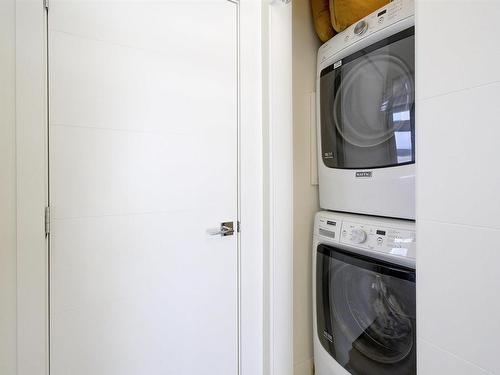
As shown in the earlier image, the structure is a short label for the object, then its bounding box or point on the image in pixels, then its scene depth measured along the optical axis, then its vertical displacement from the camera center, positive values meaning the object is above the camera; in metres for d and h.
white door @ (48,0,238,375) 0.92 +0.01
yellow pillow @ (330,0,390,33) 1.09 +0.78
